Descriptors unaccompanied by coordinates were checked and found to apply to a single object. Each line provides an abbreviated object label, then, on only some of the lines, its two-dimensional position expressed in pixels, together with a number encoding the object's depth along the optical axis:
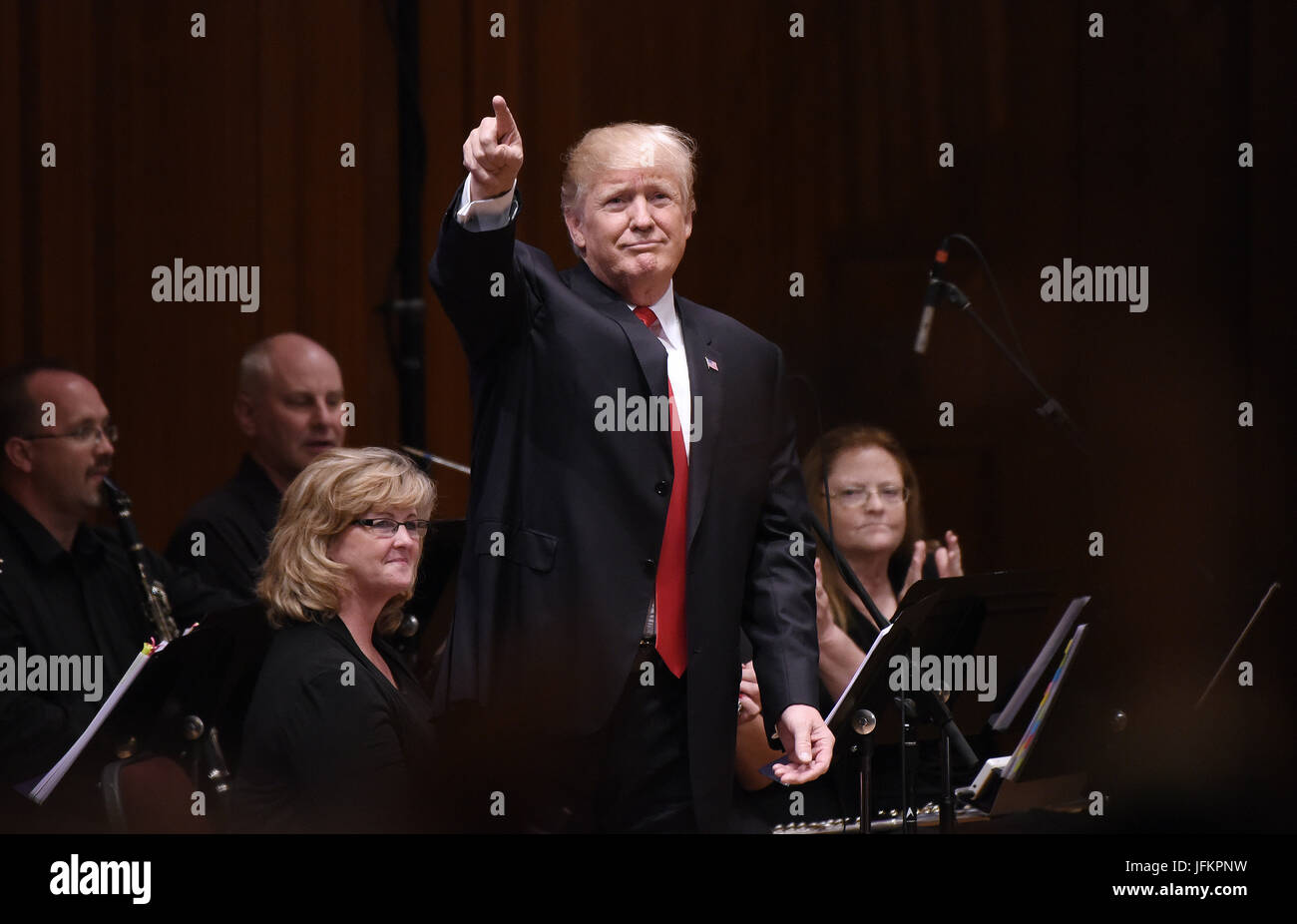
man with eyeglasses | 6.82
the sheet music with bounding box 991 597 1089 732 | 6.31
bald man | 7.44
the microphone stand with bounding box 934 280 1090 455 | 7.67
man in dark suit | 5.39
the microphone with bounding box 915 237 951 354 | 7.87
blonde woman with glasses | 5.68
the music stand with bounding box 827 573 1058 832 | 5.70
